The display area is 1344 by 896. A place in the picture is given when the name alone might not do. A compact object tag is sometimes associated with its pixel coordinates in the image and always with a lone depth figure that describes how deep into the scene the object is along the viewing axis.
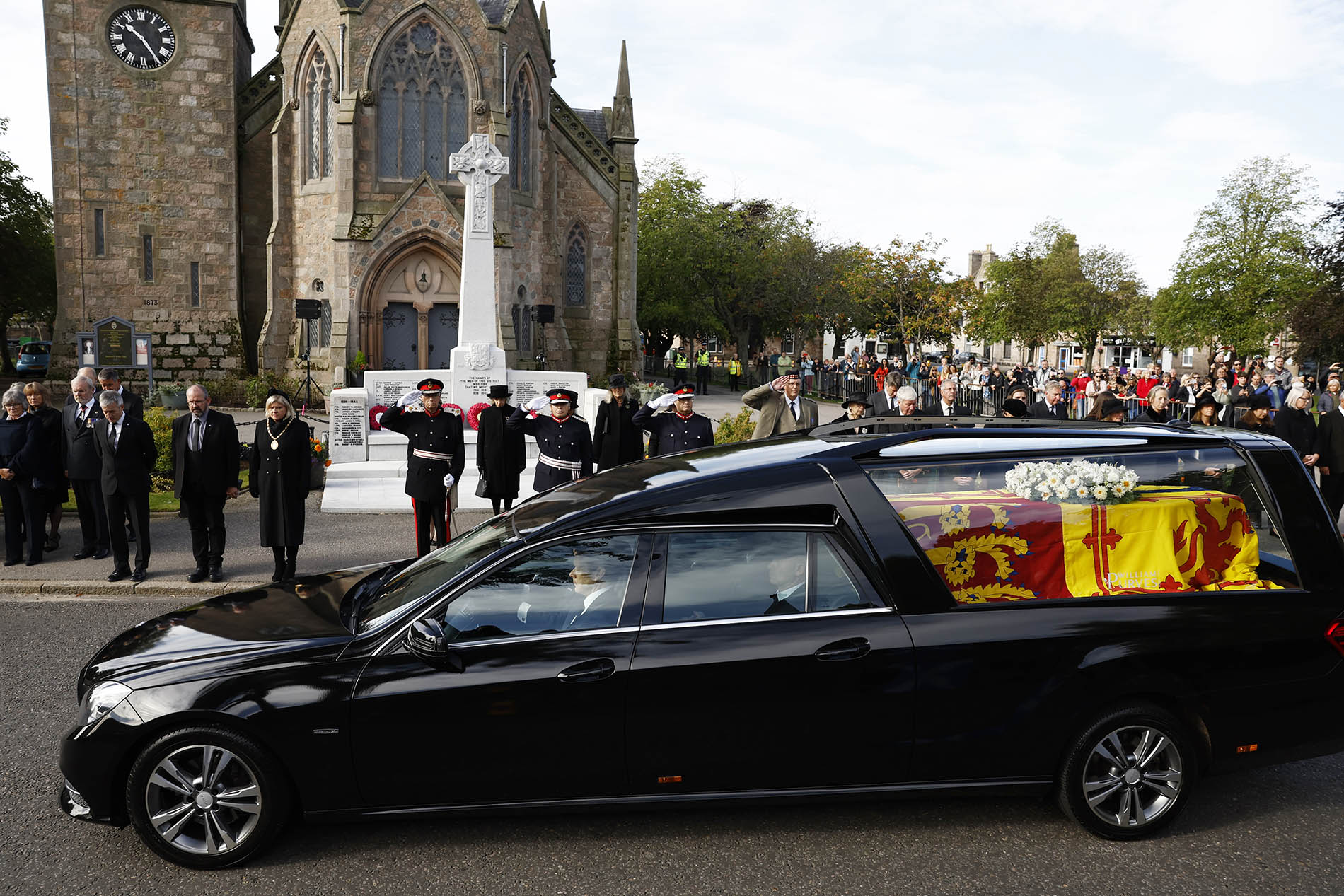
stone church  28.08
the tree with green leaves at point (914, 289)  39.31
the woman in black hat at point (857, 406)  11.43
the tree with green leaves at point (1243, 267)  39.62
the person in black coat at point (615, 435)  11.11
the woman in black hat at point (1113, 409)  10.80
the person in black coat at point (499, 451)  10.33
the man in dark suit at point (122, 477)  9.20
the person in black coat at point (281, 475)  8.87
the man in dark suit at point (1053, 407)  12.14
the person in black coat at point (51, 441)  9.98
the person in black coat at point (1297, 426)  11.20
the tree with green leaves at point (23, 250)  39.28
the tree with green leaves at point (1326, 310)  29.56
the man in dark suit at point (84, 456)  9.89
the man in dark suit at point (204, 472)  9.12
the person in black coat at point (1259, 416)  10.59
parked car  47.75
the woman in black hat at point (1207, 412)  10.70
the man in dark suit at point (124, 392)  10.75
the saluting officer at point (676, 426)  10.45
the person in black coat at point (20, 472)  9.68
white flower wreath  4.79
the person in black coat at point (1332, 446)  10.95
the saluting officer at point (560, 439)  10.27
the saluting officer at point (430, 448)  9.48
